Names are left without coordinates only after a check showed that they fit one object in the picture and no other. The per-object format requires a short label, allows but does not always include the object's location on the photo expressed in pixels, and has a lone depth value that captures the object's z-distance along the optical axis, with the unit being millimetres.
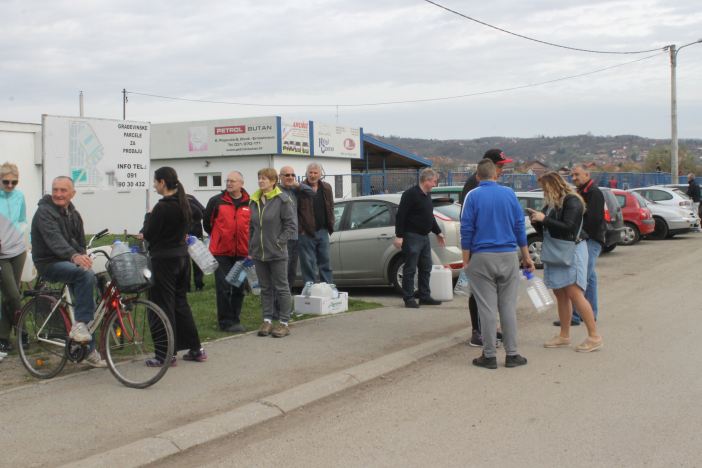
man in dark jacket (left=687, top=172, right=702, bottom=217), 26672
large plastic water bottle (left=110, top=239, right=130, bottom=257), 7130
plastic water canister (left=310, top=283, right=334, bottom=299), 10375
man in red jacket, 9086
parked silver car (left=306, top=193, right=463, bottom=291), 11984
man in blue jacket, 7281
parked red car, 20953
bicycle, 6586
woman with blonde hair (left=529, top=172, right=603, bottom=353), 7867
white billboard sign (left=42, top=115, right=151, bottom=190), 9703
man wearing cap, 8246
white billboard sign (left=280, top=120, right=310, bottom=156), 30047
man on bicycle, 6844
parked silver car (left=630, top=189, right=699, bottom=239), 23188
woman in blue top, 7754
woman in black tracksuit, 7160
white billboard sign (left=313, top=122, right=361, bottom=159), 32219
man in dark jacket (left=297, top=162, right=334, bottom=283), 10531
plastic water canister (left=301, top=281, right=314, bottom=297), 10458
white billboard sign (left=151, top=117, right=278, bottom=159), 29797
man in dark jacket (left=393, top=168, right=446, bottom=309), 10492
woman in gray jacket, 8602
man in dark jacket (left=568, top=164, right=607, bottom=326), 8930
